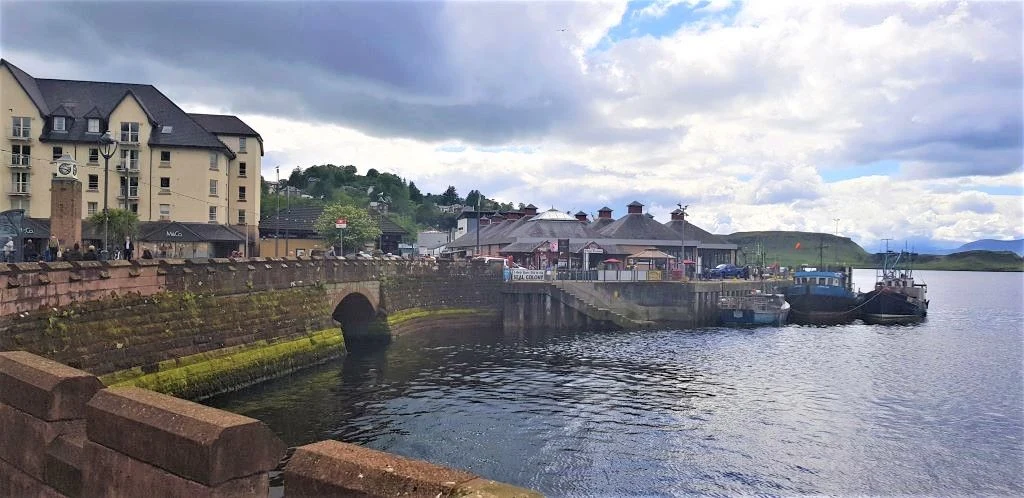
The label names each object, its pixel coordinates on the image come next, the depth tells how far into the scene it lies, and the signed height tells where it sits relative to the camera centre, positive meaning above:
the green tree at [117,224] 41.72 +2.16
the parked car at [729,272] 73.56 -1.02
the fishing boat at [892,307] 70.56 -4.54
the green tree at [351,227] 70.88 +3.52
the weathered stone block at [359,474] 3.39 -1.14
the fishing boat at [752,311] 62.19 -4.51
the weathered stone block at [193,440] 4.10 -1.18
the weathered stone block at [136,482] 4.21 -1.52
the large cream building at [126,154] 55.50 +9.03
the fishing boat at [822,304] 69.81 -4.26
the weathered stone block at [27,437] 5.65 -1.64
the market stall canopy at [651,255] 65.62 +0.71
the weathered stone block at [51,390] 5.59 -1.15
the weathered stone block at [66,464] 5.37 -1.73
